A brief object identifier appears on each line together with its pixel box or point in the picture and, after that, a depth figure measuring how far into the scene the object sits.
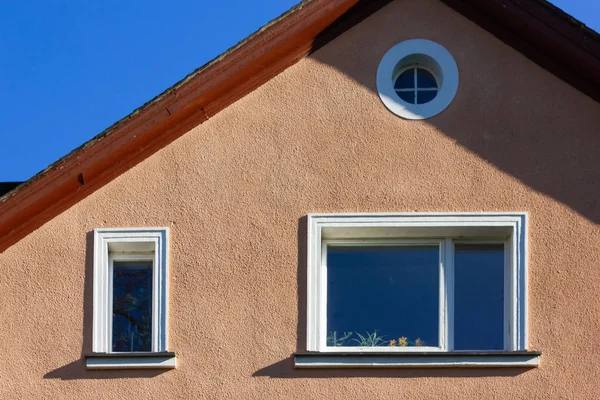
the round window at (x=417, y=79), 9.47
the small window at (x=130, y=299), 9.05
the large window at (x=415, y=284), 9.14
